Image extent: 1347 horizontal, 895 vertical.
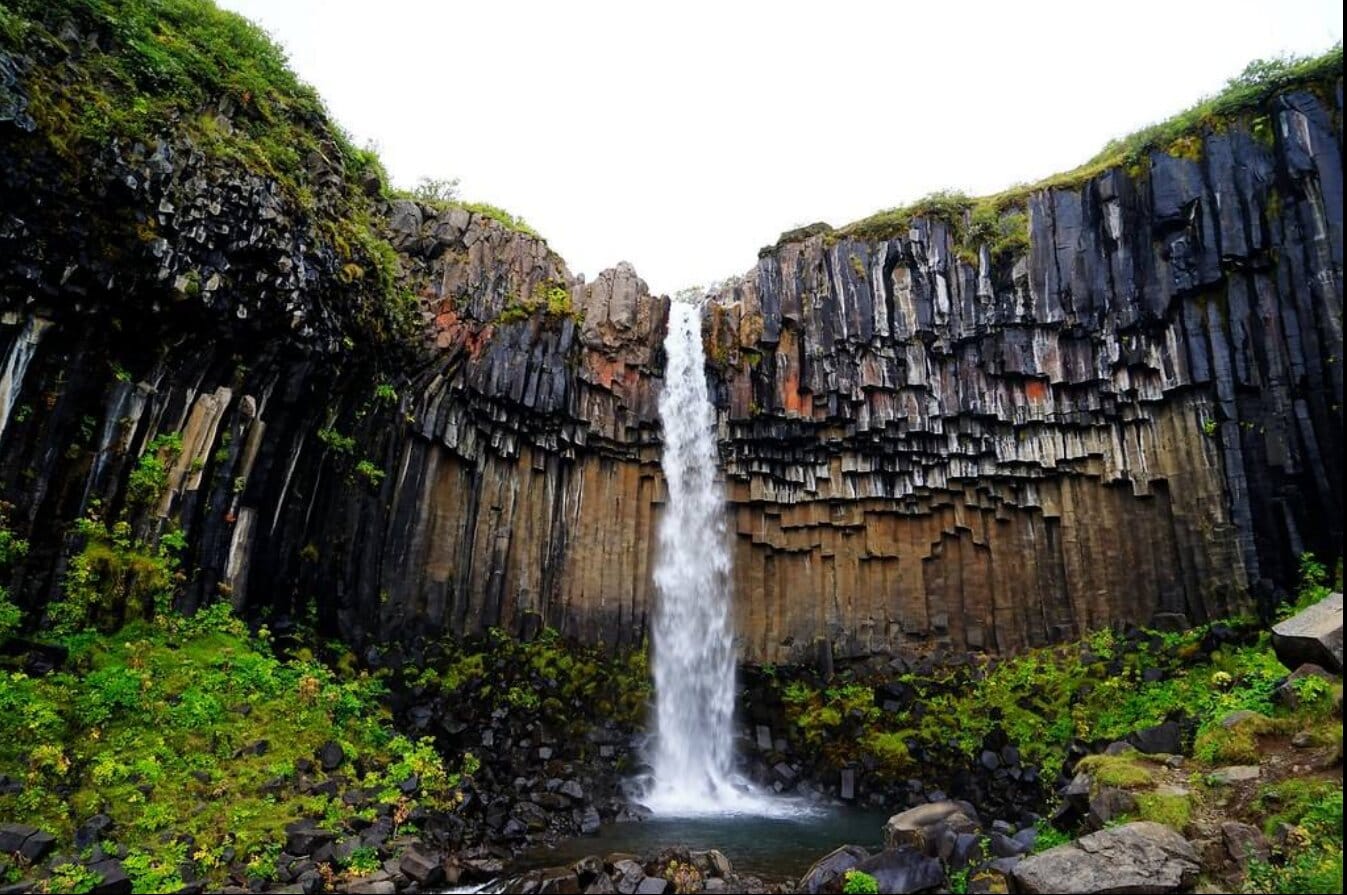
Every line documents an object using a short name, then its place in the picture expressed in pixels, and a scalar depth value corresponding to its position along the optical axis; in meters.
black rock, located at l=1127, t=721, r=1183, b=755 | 11.61
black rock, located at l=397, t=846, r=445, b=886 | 9.89
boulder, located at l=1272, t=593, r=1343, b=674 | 10.20
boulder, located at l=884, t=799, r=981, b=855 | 9.77
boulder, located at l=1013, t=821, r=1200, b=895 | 7.48
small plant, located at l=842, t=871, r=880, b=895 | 8.69
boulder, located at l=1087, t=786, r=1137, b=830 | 9.05
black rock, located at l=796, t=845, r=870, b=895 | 9.27
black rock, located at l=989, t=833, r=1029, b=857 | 9.58
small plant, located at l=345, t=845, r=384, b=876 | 9.70
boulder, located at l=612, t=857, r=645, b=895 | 9.33
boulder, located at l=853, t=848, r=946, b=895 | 8.71
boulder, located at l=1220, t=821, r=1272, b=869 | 7.58
